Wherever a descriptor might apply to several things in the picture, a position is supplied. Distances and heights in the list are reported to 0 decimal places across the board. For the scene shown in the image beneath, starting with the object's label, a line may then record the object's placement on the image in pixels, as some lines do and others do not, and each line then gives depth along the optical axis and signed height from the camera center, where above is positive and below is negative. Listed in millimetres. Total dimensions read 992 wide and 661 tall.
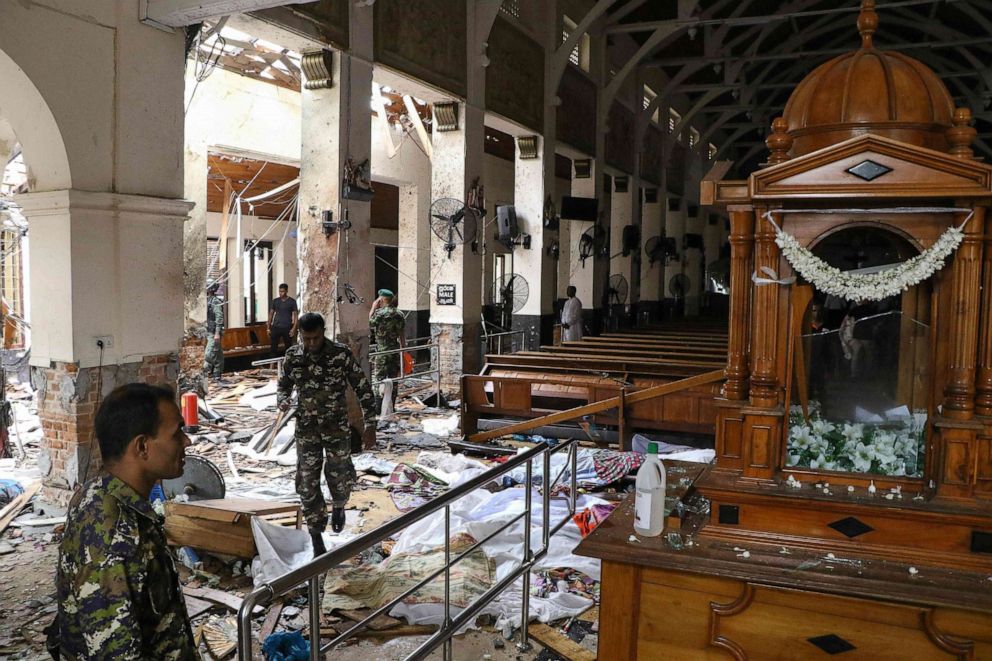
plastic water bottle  3150 -803
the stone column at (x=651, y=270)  20719 +1001
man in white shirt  13898 -258
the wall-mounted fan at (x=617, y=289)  17844 +394
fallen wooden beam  7554 -1097
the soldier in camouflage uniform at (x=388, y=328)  11438 -396
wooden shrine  2811 -440
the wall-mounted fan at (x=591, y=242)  16062 +1319
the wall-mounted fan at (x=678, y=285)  22344 +629
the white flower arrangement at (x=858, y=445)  3098 -554
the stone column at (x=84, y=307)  5477 -85
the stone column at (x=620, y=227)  18609 +1917
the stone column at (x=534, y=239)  13789 +1187
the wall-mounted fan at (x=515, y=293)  14016 +200
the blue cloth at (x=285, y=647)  3564 -1632
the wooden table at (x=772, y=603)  2656 -1079
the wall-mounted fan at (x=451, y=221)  11007 +1178
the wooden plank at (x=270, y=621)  4075 -1753
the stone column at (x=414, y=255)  16000 +978
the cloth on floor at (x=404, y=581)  4402 -1658
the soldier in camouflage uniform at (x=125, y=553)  1936 -665
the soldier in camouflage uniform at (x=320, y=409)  5250 -759
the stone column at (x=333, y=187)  8414 +1238
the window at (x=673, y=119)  22328 +5577
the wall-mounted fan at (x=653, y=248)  20328 +1539
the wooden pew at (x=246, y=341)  15516 -884
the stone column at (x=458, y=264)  11367 +585
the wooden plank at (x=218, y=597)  4406 -1742
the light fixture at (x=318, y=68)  8312 +2524
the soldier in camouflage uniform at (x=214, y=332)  12156 -548
